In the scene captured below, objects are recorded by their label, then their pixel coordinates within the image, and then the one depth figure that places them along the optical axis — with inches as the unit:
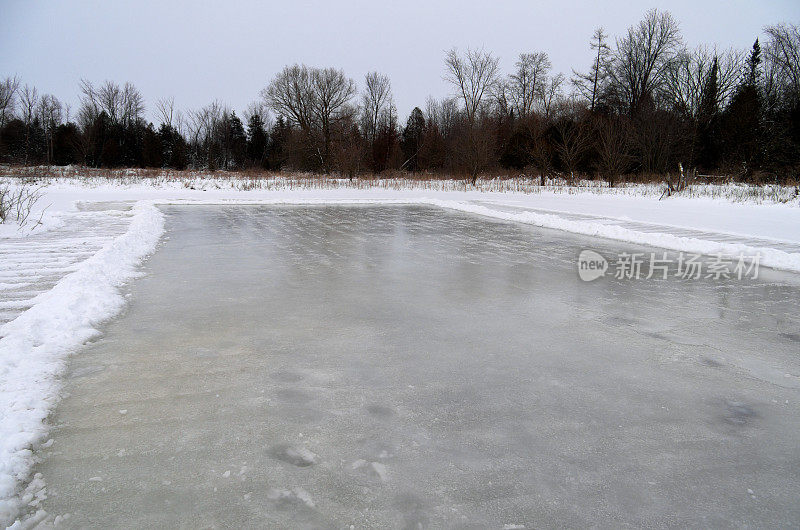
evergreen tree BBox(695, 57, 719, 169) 1284.4
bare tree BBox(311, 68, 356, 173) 1852.9
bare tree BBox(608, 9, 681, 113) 1573.6
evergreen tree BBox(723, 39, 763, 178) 1160.8
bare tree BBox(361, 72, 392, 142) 2133.4
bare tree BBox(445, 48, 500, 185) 1841.8
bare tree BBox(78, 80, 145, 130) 2182.6
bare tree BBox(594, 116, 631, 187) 1044.5
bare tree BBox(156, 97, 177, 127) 2289.6
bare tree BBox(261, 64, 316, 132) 1888.5
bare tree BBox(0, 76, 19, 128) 1702.1
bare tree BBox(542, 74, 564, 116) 1856.9
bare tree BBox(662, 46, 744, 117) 1373.0
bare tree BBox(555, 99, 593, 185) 1174.3
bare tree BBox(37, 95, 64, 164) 2084.2
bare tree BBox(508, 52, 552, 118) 1996.8
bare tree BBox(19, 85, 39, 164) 1994.5
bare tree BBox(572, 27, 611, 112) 1723.7
